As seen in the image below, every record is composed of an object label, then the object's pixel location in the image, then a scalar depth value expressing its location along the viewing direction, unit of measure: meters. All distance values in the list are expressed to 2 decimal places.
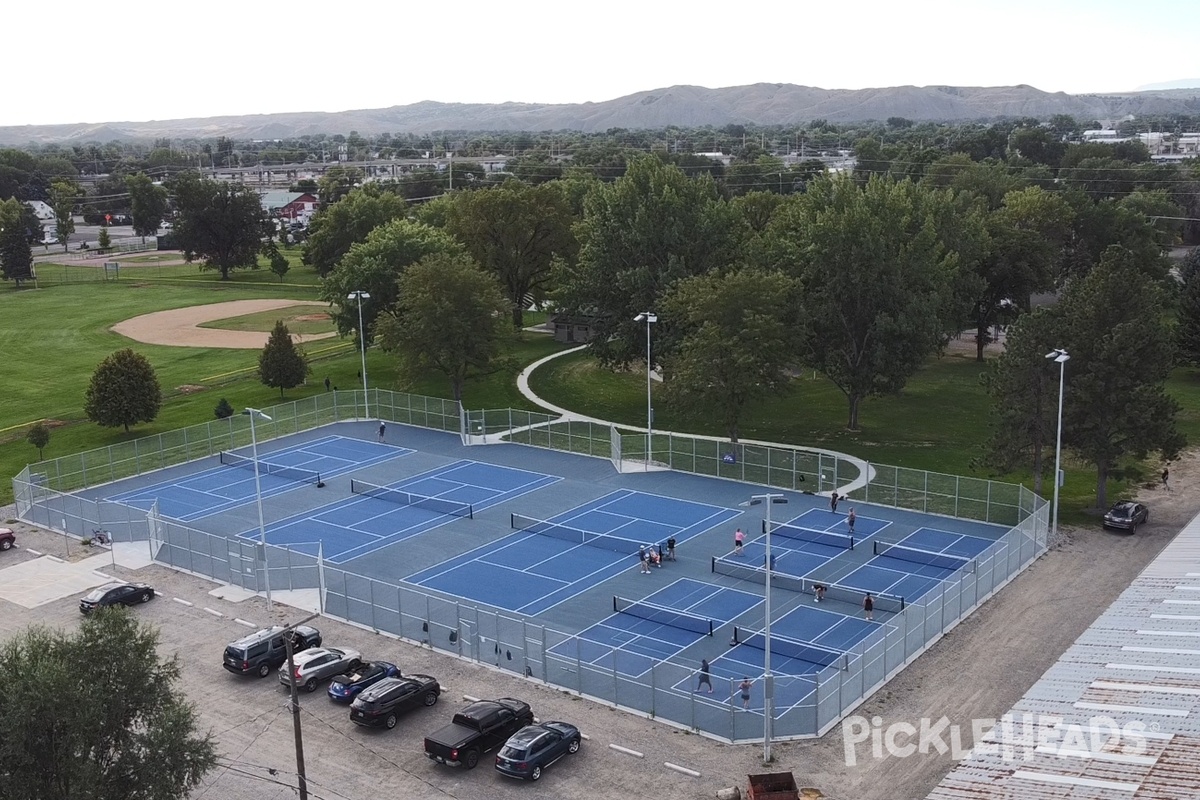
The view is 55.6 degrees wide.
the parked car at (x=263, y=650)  36.12
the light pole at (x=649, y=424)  58.09
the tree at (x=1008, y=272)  82.69
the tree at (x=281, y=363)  73.50
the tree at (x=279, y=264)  131.94
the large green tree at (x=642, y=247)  70.31
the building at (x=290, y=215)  193.93
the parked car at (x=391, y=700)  32.22
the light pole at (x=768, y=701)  30.25
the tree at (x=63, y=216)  170.00
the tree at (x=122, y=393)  64.62
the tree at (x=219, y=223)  133.75
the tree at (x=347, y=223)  108.56
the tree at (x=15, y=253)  130.00
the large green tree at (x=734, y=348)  58.22
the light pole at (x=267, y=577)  41.39
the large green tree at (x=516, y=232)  92.12
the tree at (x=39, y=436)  61.34
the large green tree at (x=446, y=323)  68.38
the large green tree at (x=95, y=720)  22.45
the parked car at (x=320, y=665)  34.84
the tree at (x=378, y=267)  79.94
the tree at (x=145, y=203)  176.88
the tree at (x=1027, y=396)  49.72
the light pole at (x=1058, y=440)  44.31
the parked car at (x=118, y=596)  41.19
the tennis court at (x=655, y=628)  36.78
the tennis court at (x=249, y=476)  54.69
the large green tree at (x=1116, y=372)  48.16
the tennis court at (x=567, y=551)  43.28
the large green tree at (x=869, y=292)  62.84
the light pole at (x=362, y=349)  66.91
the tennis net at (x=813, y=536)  47.92
